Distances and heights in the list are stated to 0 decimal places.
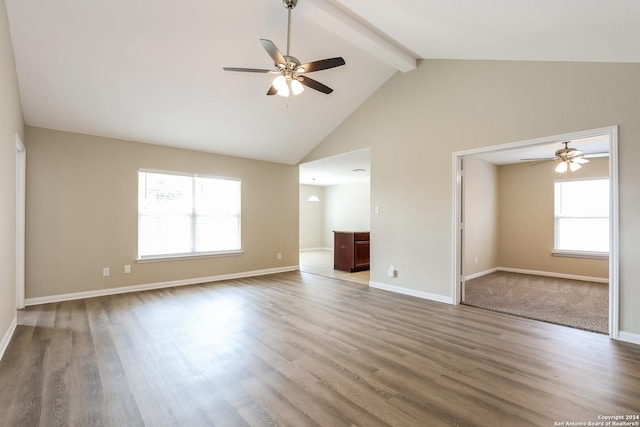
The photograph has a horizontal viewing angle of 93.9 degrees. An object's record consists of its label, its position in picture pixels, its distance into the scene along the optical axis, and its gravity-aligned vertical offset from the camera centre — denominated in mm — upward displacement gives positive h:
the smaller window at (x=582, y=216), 6051 -73
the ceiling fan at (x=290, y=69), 2809 +1415
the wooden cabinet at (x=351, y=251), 6789 -895
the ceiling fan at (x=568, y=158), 5102 +972
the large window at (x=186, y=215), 5234 -56
